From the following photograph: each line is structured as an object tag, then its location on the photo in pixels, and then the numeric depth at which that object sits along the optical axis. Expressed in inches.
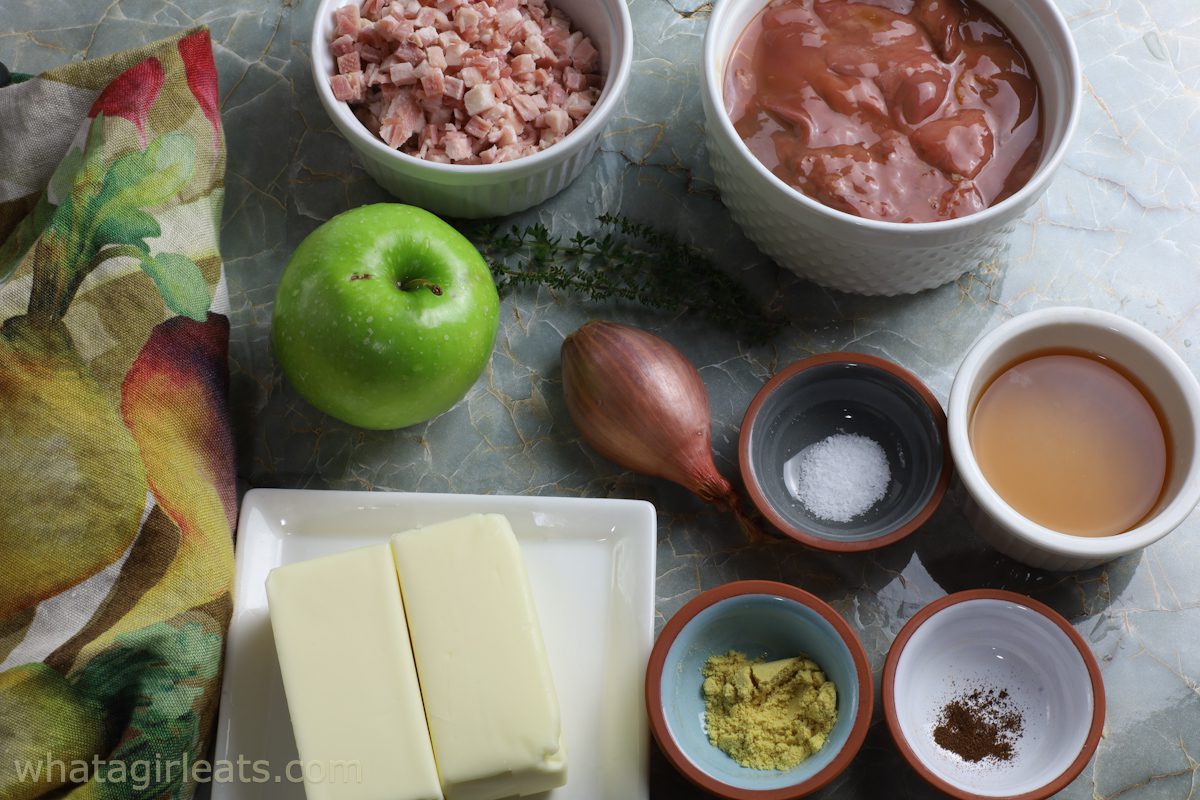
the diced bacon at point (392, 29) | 24.1
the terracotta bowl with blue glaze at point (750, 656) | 22.3
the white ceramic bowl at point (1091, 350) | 22.7
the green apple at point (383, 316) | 22.8
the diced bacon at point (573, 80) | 24.8
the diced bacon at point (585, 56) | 25.0
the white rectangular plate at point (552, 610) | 23.2
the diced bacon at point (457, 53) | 24.0
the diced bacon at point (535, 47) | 24.6
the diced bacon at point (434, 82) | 23.9
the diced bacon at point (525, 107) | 24.2
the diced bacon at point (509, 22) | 24.5
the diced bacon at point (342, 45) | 24.3
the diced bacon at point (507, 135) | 24.1
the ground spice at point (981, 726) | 23.1
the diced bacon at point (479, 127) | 24.0
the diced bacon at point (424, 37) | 24.1
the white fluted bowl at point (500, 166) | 23.9
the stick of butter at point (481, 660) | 22.1
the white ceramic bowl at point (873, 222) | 23.0
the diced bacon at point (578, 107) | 24.5
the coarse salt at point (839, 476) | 24.1
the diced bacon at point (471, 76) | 24.0
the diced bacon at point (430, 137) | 24.2
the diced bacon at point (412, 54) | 24.1
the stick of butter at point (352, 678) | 21.9
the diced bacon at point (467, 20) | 24.3
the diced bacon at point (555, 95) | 24.6
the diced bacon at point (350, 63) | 24.3
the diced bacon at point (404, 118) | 24.0
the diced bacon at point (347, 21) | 24.4
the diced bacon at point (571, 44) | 25.0
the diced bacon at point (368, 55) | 24.4
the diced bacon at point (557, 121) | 24.3
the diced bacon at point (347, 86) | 24.1
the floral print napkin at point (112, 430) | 22.1
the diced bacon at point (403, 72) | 24.0
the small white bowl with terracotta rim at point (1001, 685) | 22.5
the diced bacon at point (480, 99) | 23.9
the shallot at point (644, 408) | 23.9
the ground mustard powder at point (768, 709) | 22.7
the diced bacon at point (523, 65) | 24.4
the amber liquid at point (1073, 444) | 23.4
